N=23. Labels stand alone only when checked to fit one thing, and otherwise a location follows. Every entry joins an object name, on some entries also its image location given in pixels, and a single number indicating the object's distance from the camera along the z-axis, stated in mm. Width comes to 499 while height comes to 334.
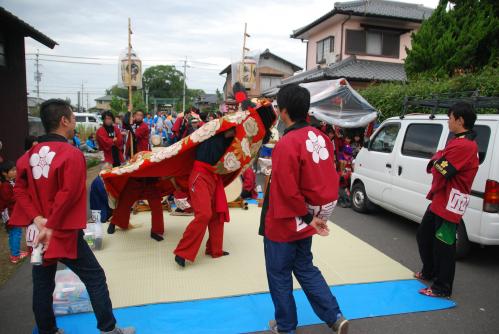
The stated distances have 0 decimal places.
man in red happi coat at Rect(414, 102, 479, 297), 3221
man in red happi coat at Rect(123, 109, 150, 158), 8391
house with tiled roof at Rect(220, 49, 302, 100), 33906
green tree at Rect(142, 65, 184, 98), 61469
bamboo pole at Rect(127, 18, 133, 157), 7682
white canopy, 8508
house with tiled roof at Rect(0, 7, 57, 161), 9609
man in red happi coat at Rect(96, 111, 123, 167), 7359
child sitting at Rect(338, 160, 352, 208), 7355
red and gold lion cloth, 4062
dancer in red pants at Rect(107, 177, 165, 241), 5031
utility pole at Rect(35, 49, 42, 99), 50156
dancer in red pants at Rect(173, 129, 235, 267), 4055
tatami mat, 3586
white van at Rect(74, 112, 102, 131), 24639
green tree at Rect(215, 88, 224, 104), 42231
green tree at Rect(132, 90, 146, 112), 38412
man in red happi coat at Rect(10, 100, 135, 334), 2277
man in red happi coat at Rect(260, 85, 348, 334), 2420
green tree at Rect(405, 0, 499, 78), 9531
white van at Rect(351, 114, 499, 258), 4031
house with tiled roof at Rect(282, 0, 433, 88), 16922
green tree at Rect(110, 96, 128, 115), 38188
